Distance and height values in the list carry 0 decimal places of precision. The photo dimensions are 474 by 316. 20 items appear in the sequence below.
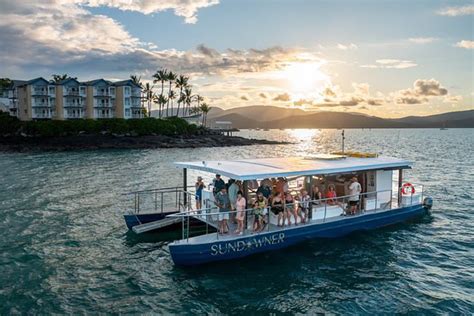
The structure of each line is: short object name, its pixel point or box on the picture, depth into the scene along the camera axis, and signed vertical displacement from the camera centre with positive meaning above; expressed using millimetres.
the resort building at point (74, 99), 93000 +7403
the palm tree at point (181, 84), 119250 +13820
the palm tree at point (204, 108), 134500 +7203
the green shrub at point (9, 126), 79062 +578
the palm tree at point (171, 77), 115481 +15401
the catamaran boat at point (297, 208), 14227 -3737
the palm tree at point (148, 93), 118438 +10997
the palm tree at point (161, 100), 116438 +8646
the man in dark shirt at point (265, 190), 15531 -2452
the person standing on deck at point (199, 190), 17578 -2796
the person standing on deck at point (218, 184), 16141 -2315
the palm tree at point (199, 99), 138925 +10858
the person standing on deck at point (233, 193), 15383 -2539
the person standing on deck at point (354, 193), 17688 -2934
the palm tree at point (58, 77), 115875 +15676
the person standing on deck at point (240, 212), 14461 -3104
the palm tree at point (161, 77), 114250 +15334
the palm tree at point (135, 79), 116388 +14998
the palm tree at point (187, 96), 121938 +10327
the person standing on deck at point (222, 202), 15055 -2891
